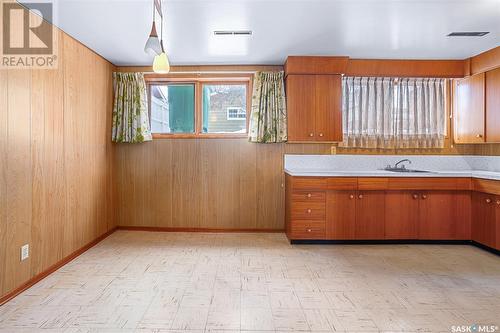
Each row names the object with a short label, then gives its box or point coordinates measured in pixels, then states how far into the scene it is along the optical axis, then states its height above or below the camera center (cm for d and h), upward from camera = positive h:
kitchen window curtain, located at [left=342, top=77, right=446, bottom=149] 451 +75
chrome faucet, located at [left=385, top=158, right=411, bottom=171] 444 -4
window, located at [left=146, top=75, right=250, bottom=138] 469 +88
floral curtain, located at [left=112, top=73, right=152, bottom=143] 448 +79
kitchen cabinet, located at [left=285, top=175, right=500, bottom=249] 393 -55
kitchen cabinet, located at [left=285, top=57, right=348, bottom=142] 421 +79
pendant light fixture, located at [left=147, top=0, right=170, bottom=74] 219 +71
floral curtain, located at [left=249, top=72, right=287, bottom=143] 441 +77
